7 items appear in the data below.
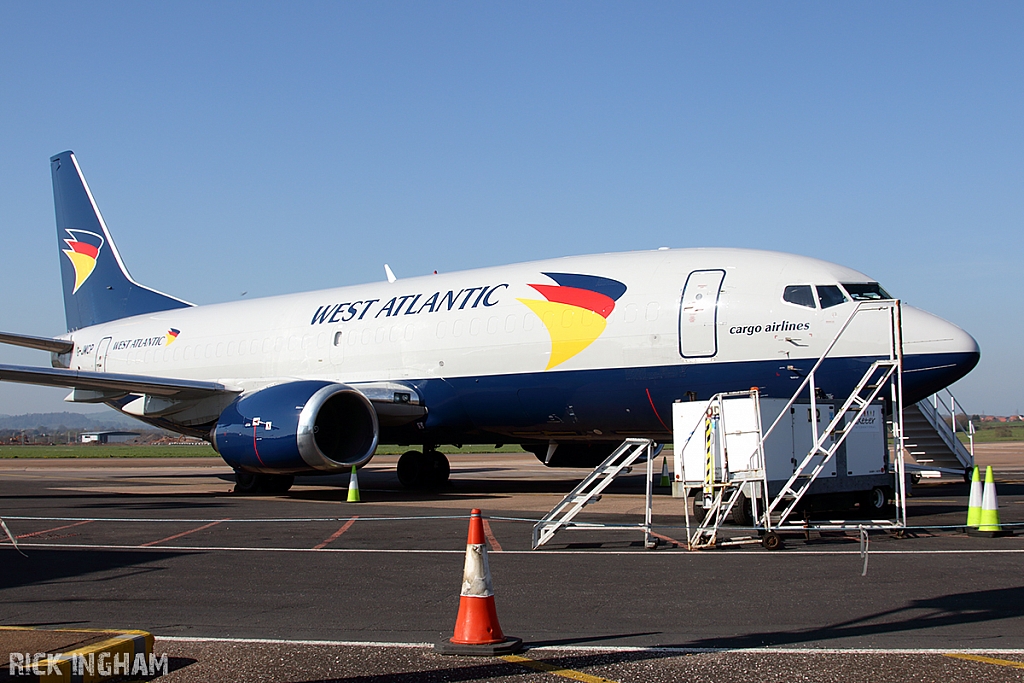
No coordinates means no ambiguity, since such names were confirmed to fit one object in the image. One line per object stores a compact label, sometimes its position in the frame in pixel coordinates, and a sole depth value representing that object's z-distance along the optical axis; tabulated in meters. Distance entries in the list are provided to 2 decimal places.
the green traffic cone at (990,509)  11.36
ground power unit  11.69
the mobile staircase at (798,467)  11.02
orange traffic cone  5.71
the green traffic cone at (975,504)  11.68
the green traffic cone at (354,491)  17.75
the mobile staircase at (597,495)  10.81
